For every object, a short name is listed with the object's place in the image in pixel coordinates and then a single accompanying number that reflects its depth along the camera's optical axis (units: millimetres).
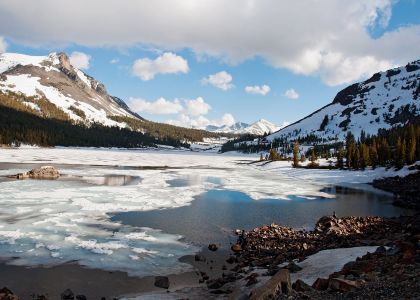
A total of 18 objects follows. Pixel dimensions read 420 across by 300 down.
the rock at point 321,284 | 16078
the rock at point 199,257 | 25609
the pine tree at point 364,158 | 106062
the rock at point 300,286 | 15969
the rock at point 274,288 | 14852
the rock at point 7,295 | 16969
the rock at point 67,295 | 18406
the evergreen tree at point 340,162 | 117144
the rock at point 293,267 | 21148
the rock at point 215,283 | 20312
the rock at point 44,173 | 67544
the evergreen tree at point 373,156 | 106869
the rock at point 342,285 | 15078
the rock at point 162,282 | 20636
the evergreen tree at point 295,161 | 132288
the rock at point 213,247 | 28100
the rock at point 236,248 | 27998
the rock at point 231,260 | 25547
